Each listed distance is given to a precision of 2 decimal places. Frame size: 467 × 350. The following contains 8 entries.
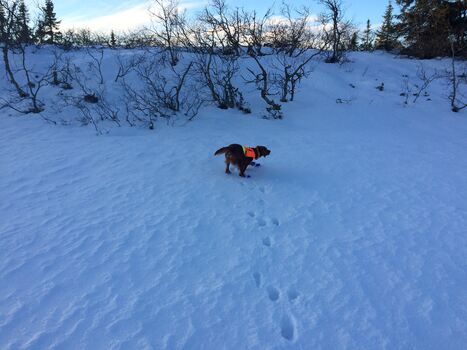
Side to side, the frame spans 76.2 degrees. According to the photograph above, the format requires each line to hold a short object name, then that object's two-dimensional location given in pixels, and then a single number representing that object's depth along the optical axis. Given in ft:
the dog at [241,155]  21.26
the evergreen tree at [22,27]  38.97
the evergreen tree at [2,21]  36.58
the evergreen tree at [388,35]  72.27
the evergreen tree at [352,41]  64.18
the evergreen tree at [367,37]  112.79
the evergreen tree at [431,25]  59.67
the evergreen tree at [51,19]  89.76
